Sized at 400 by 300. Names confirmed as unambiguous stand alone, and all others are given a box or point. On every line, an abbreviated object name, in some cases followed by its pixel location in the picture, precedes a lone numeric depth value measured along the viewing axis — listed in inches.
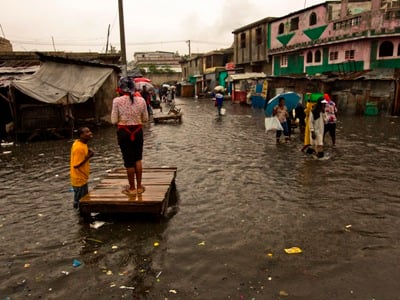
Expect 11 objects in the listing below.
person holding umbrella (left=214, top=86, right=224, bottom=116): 838.3
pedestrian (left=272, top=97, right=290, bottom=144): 456.1
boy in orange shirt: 215.5
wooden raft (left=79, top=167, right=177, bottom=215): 205.5
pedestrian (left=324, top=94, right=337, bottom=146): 399.8
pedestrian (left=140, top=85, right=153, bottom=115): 780.0
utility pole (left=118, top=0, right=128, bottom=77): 701.9
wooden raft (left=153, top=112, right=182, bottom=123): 738.8
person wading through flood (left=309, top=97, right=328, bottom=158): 365.1
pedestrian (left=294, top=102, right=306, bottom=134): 526.6
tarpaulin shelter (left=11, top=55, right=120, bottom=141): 539.8
